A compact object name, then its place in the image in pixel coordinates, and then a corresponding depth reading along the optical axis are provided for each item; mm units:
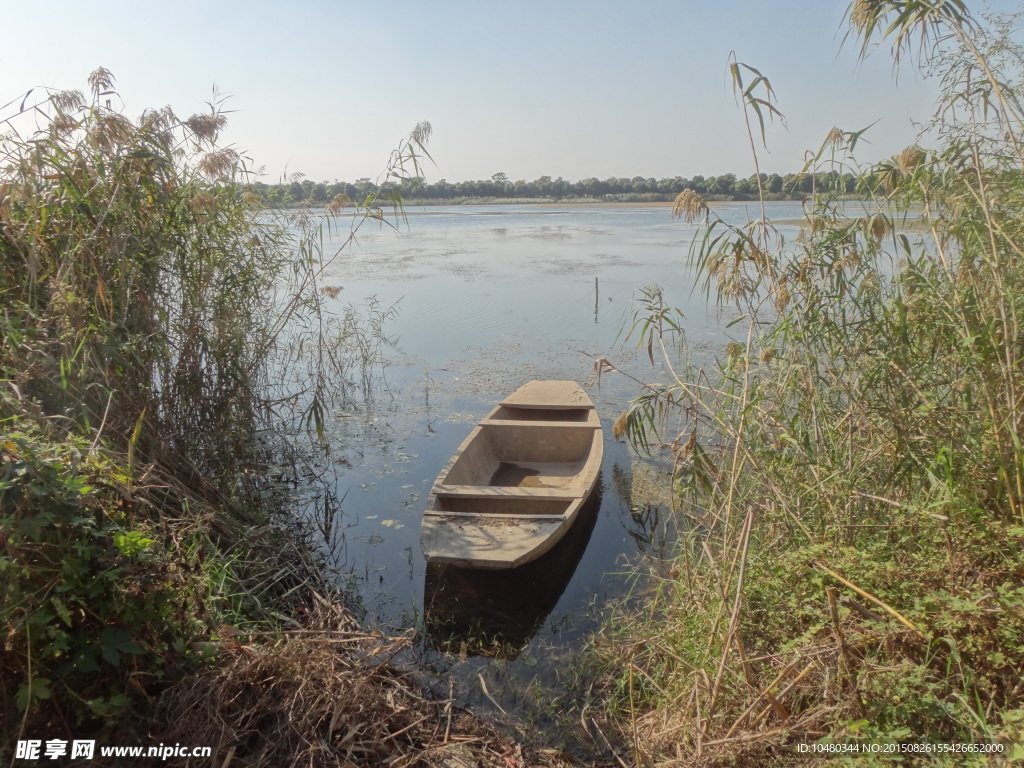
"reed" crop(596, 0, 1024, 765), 2023
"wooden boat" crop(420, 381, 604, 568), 3775
